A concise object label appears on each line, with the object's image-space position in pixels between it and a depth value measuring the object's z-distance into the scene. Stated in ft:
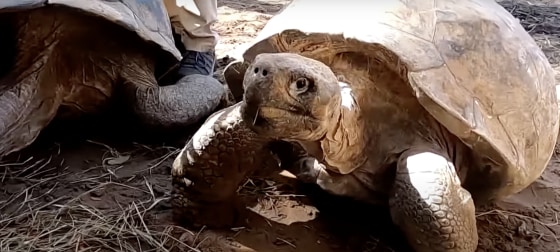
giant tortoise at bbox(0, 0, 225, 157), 8.41
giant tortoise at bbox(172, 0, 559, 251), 6.62
